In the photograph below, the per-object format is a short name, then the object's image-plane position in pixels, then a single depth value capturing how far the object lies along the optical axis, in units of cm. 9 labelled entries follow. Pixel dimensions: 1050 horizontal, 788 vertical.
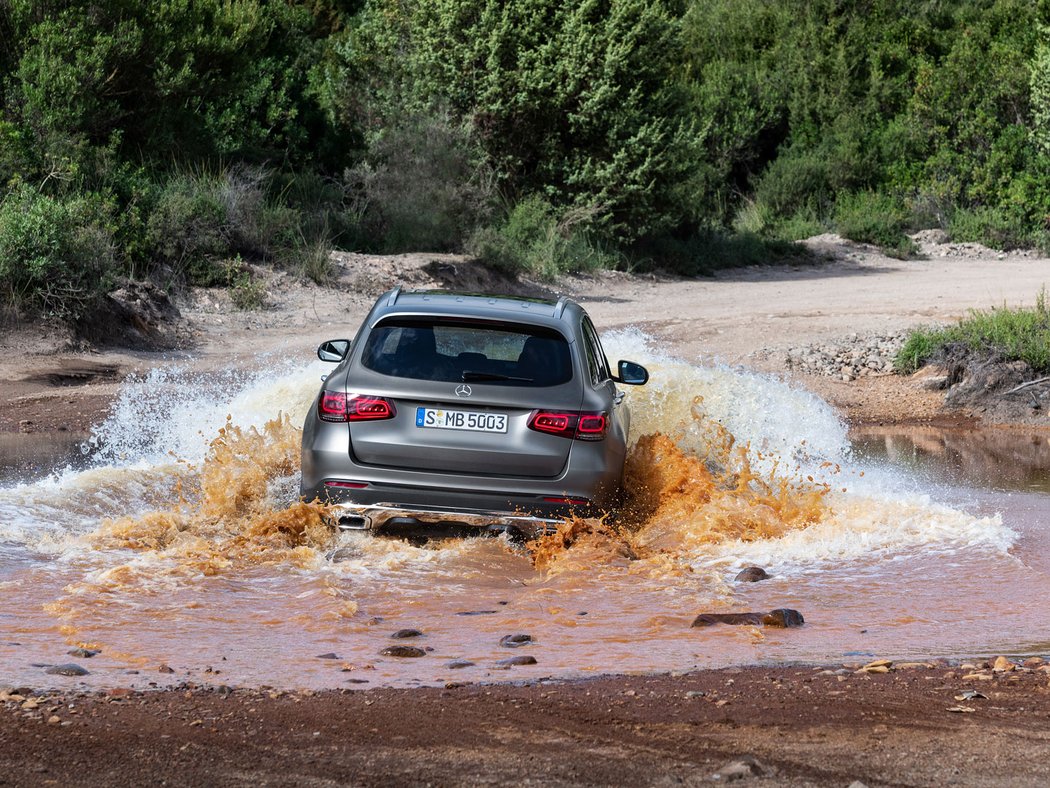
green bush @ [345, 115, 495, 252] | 5046
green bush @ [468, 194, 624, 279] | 4959
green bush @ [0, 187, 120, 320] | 3341
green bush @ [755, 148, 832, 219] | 7381
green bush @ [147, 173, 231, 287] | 4091
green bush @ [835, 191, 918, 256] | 6937
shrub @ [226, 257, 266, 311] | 4044
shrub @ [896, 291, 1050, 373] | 3133
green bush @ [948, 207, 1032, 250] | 7056
